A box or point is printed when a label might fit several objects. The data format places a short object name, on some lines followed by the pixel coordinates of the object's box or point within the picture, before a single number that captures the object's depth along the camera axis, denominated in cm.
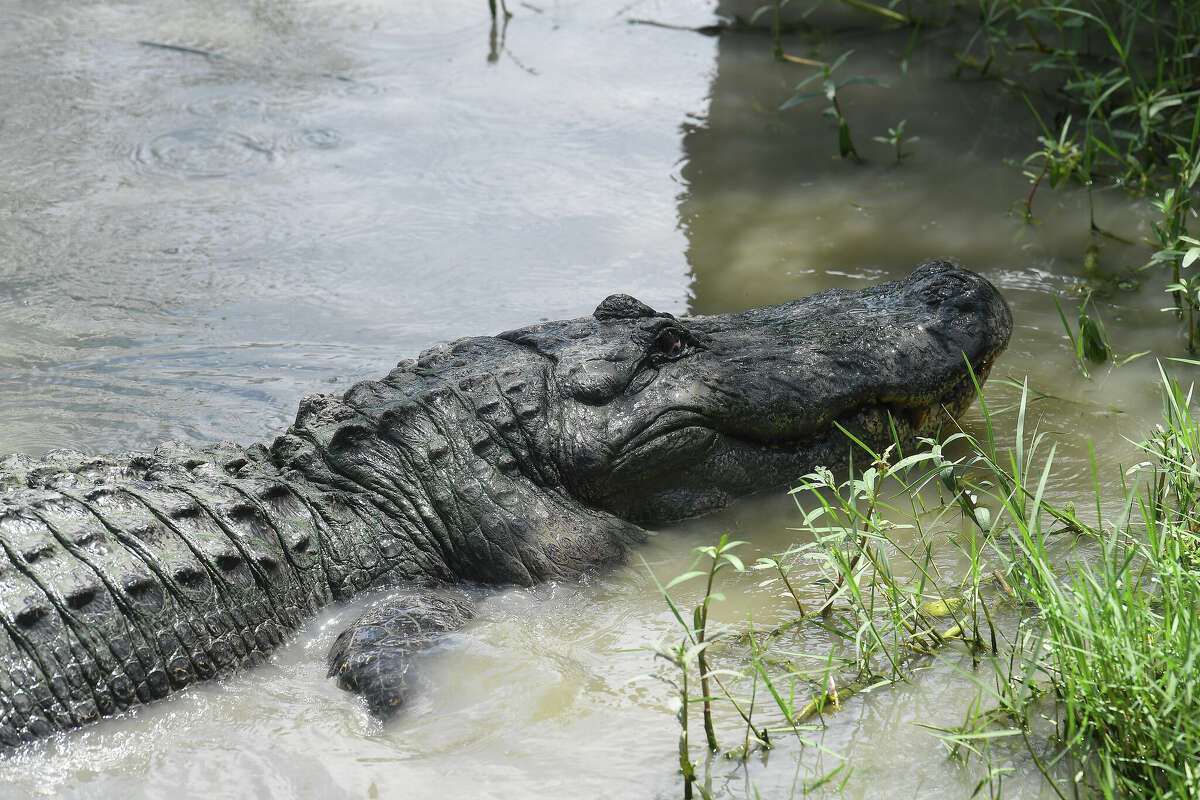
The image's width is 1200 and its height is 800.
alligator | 573
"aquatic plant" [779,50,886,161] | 1109
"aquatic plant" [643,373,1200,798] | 413
